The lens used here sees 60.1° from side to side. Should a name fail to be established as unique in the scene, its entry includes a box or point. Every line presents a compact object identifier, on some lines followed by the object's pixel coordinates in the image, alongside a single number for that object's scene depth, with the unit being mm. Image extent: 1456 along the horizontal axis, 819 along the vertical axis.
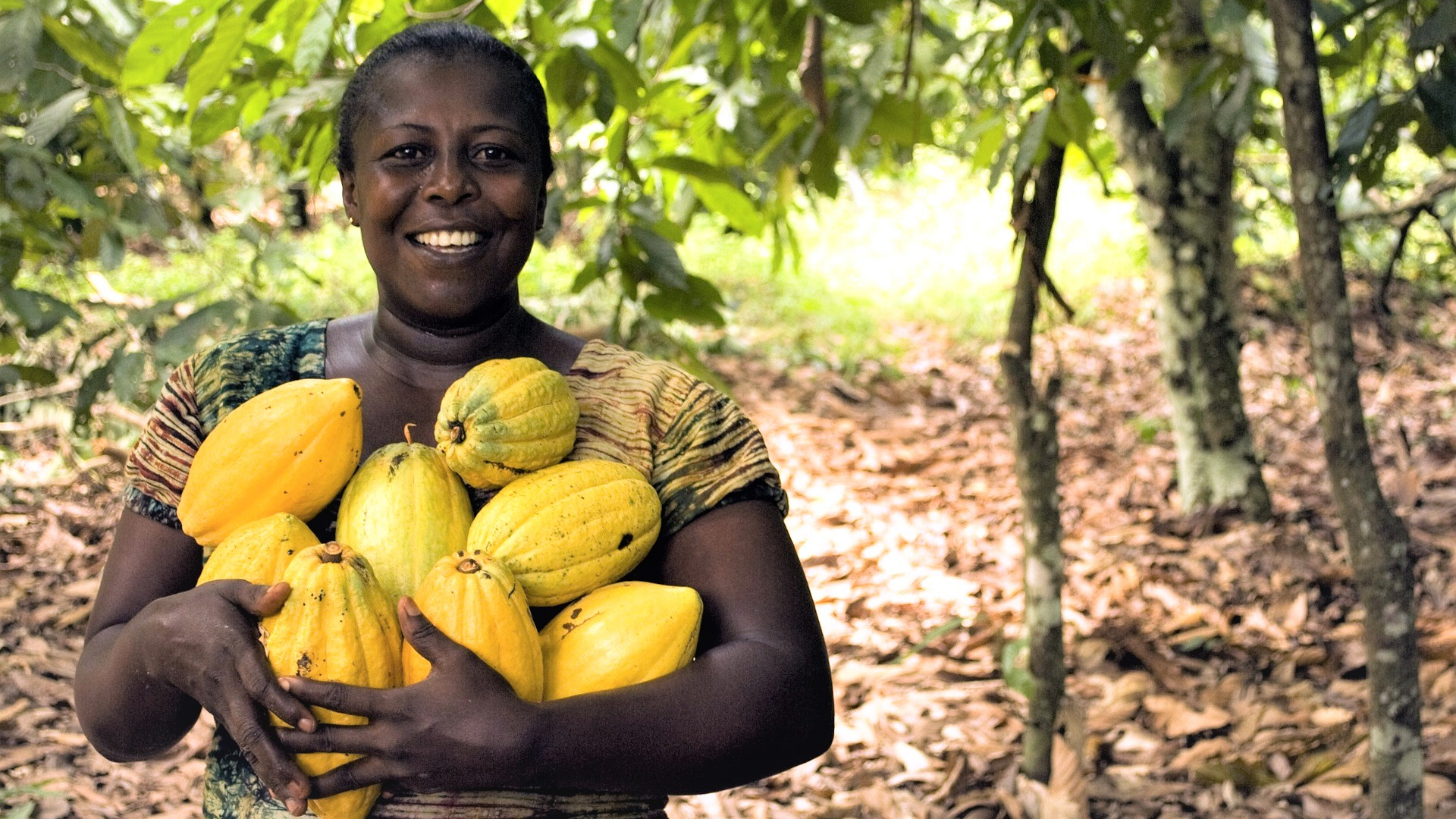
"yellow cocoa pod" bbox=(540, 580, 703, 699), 1143
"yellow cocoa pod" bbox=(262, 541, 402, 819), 1048
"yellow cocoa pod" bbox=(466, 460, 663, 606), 1159
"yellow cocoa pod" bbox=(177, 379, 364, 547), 1201
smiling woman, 1065
